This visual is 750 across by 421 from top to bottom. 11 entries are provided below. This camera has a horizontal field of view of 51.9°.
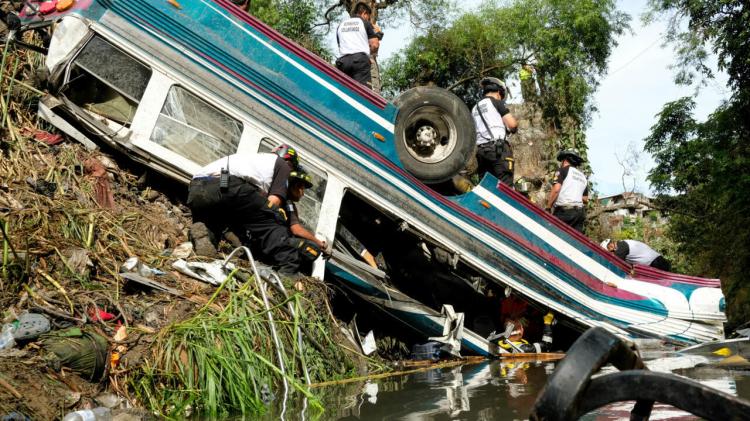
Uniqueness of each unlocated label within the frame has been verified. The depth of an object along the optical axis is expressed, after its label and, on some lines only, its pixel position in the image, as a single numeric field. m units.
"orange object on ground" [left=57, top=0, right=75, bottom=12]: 6.28
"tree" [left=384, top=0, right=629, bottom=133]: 16.50
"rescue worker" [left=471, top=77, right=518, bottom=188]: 7.81
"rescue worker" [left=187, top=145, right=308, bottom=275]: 5.85
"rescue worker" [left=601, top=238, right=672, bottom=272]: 8.48
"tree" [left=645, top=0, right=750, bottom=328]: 10.93
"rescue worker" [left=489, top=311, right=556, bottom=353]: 7.22
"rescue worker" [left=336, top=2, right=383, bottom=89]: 7.79
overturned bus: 6.19
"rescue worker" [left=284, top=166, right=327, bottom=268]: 5.93
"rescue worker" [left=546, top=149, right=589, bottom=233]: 8.24
